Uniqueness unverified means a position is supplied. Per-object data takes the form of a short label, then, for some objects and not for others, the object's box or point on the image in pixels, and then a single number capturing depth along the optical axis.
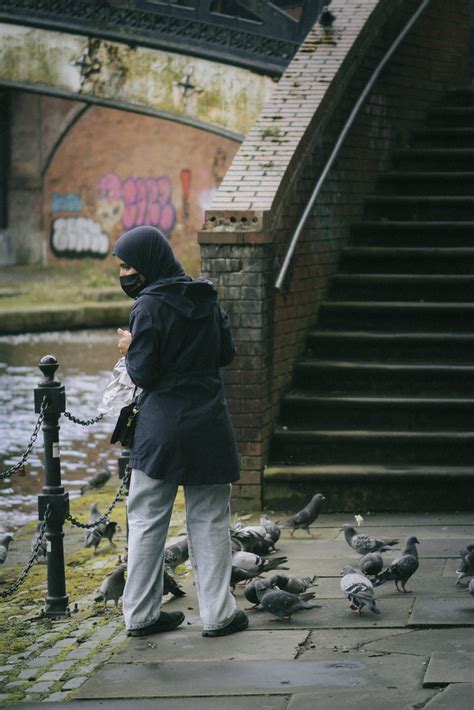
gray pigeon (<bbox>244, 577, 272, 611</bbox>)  11.32
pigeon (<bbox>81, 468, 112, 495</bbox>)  20.04
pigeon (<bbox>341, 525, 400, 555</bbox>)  12.79
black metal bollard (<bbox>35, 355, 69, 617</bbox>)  12.60
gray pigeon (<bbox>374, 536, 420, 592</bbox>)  11.54
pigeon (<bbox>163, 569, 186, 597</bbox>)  11.89
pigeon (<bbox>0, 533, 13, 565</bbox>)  15.50
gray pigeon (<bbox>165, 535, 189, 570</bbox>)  12.86
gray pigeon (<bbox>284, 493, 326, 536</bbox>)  14.22
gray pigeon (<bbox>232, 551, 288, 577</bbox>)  12.30
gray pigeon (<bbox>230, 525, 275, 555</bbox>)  13.09
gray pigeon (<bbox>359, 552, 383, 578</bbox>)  11.95
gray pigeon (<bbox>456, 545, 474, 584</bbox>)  11.57
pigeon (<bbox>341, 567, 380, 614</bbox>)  10.96
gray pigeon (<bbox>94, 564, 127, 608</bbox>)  12.31
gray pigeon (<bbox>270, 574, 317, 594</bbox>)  11.55
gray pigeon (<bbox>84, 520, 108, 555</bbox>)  15.64
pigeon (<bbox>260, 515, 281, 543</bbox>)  13.56
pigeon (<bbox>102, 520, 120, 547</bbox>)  15.77
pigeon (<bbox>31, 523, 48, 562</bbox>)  15.31
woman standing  10.33
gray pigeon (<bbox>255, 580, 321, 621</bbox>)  10.91
